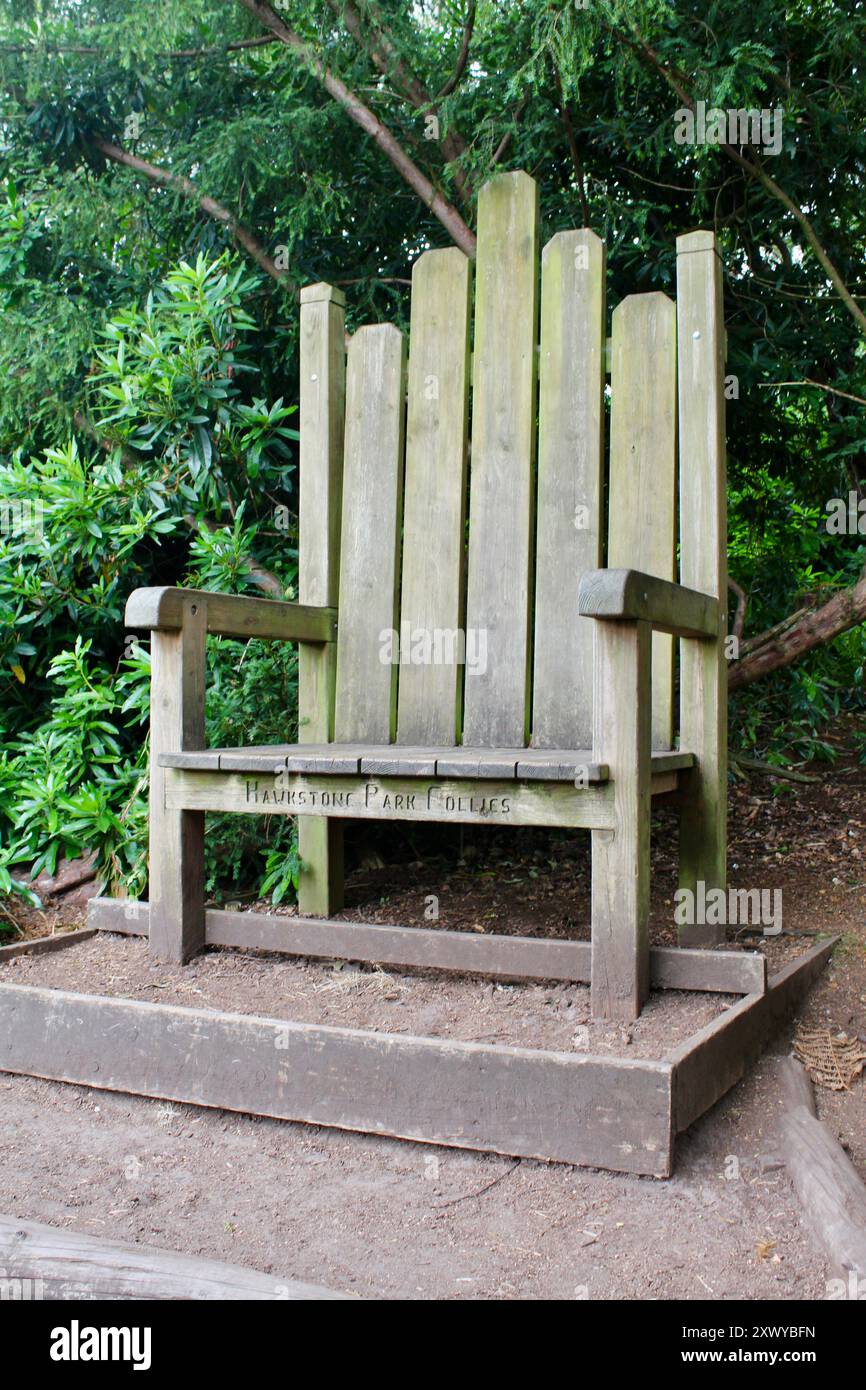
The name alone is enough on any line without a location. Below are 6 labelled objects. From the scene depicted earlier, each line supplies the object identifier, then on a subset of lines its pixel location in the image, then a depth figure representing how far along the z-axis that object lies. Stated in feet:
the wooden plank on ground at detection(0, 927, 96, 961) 8.09
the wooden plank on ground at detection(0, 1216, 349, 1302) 4.33
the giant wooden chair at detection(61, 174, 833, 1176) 6.01
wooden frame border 5.42
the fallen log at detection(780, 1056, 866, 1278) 4.74
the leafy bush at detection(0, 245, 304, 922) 10.36
